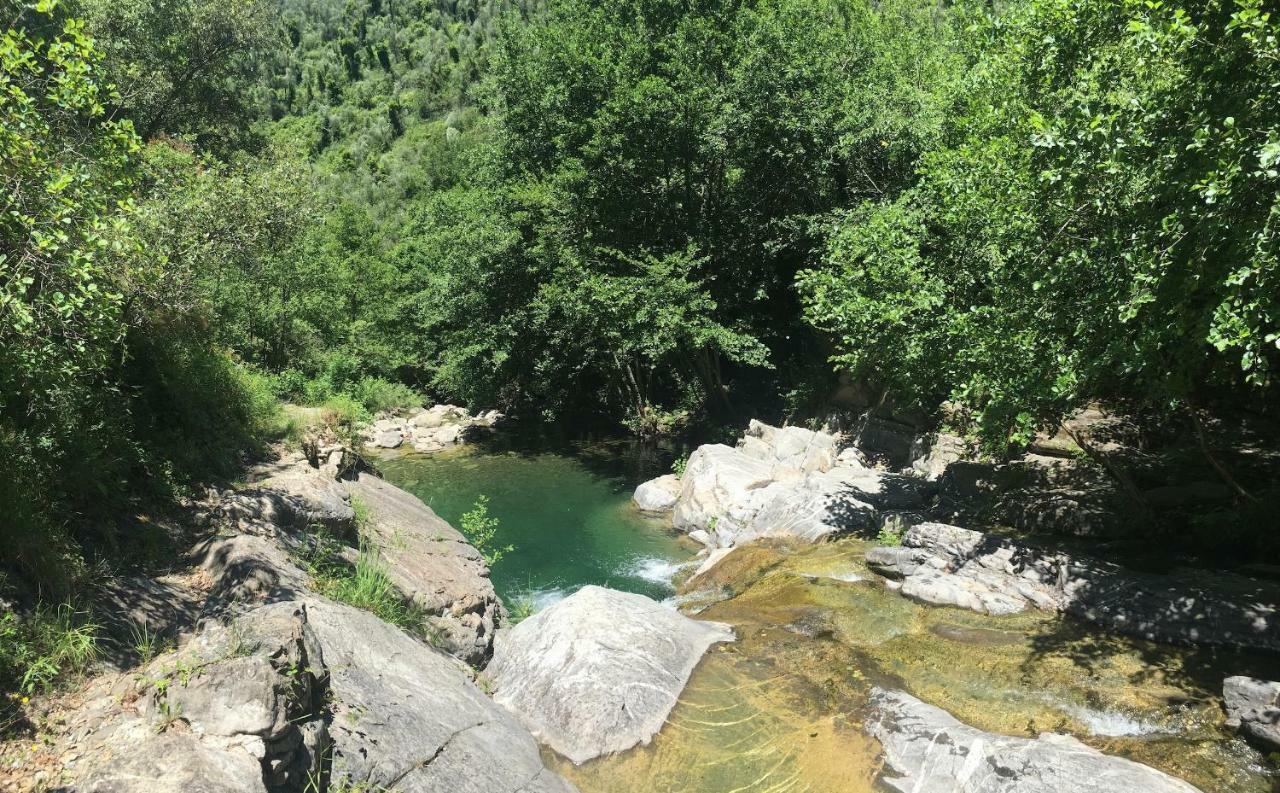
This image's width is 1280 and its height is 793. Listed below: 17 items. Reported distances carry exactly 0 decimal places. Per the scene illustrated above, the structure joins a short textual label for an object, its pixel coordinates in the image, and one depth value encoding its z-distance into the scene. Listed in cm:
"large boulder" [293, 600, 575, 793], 684
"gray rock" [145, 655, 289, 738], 573
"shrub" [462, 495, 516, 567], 1545
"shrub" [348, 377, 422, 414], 3140
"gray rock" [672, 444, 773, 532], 1781
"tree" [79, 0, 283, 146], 2389
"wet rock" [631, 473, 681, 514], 2062
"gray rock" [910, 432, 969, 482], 1775
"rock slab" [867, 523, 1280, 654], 948
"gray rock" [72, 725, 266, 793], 509
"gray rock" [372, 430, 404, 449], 2980
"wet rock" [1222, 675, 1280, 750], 732
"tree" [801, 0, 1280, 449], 684
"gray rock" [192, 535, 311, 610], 853
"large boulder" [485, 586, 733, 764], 869
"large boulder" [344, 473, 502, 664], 1080
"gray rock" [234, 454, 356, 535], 1102
